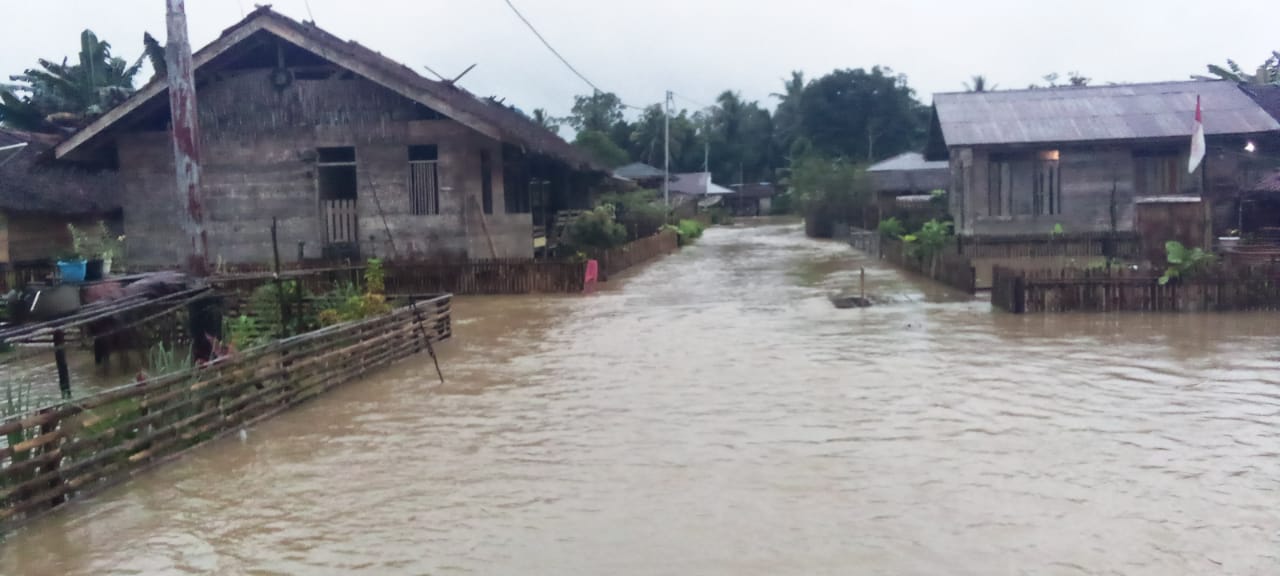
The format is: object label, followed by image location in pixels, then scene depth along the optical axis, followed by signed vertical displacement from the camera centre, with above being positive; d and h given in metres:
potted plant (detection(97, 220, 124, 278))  21.15 +0.14
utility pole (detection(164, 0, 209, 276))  11.74 +1.33
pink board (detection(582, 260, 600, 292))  22.67 -0.84
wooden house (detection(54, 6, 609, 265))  21.89 +1.80
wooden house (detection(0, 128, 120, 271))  22.55 +1.18
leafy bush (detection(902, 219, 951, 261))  24.12 -0.32
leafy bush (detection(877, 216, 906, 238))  31.65 +0.05
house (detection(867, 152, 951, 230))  41.14 +2.04
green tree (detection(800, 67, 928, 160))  78.44 +8.88
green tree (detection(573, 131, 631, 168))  68.81 +6.14
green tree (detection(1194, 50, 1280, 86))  34.62 +5.15
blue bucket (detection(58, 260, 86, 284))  12.56 -0.21
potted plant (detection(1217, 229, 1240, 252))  20.42 -0.44
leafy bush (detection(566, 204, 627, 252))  28.44 +0.20
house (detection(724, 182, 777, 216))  80.38 +2.68
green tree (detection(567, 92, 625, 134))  89.12 +11.05
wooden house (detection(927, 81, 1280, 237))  26.20 +1.74
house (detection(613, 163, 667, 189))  60.00 +3.68
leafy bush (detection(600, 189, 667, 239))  37.44 +0.97
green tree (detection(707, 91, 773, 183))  91.50 +7.91
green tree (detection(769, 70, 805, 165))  88.06 +10.21
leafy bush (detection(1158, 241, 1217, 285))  16.14 -0.62
